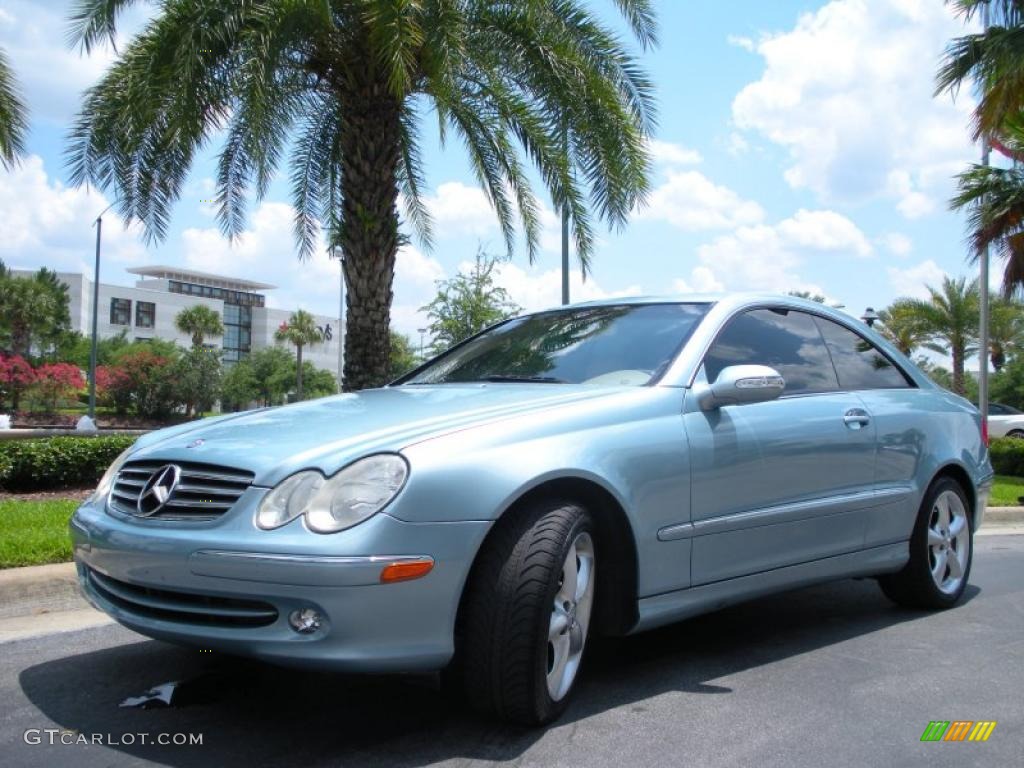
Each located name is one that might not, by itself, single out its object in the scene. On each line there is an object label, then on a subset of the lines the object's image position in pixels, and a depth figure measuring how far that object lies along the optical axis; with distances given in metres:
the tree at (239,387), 68.62
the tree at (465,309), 22.84
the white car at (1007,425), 27.22
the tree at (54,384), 52.28
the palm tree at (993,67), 14.53
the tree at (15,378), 51.38
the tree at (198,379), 62.06
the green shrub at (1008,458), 19.56
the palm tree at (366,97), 8.89
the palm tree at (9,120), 11.62
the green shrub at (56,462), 9.66
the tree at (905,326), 35.03
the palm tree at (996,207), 17.41
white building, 96.81
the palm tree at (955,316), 33.72
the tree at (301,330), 77.25
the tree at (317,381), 86.56
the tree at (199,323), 89.38
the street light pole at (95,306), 32.26
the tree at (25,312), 59.12
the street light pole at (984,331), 21.31
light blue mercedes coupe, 2.95
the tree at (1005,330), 37.28
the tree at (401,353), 59.20
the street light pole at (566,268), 15.42
